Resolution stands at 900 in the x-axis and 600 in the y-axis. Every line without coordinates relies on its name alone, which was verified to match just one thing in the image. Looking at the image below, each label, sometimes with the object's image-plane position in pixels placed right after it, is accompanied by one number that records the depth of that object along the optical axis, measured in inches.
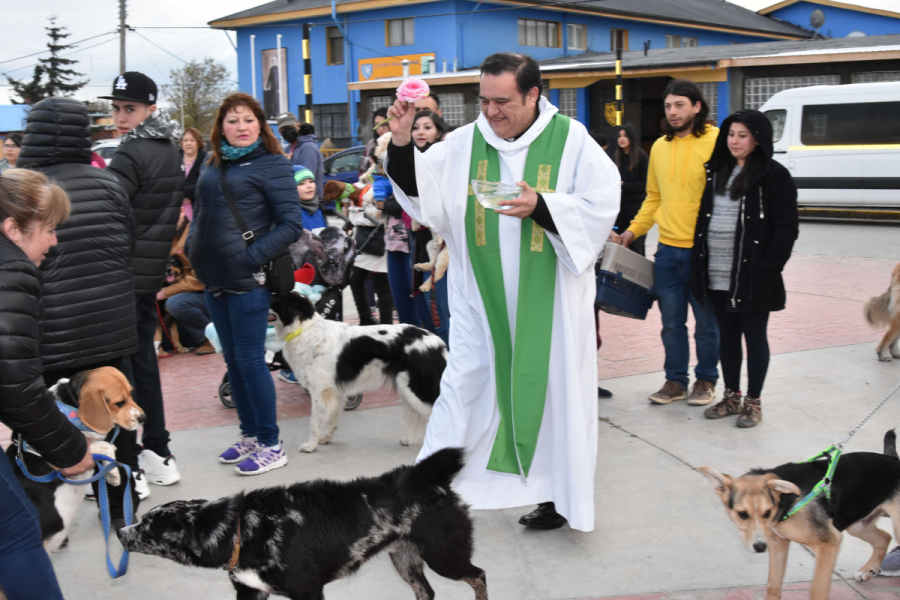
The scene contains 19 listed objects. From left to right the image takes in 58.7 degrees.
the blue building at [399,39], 1312.7
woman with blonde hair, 91.9
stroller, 244.4
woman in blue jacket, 172.9
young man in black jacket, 161.9
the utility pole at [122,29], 1486.2
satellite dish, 1544.0
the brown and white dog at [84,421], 121.2
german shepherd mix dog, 114.5
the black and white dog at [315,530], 108.7
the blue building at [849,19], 1619.1
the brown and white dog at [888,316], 245.4
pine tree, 2113.7
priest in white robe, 143.3
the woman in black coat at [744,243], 190.4
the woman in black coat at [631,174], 311.3
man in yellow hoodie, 209.9
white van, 602.9
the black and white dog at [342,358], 197.9
